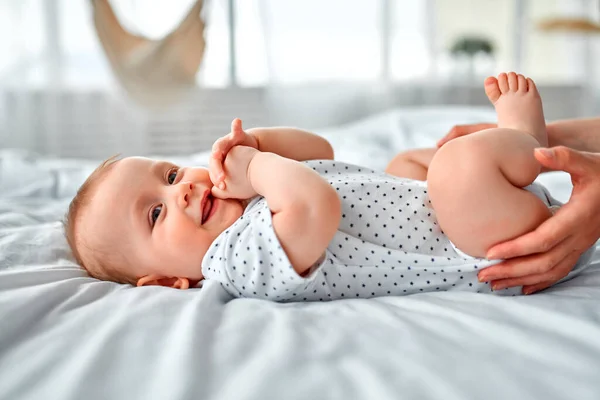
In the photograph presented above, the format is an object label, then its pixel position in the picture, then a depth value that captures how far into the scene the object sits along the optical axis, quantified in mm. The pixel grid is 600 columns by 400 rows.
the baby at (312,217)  797
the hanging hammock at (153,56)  2342
